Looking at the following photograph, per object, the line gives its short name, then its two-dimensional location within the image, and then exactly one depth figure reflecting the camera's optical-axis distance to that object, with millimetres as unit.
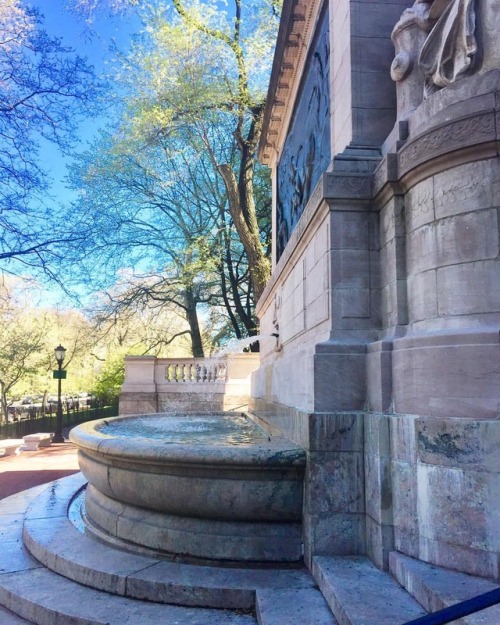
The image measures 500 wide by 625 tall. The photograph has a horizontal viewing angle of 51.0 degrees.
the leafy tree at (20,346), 31453
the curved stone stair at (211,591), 3096
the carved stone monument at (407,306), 3445
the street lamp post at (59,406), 19578
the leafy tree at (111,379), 33656
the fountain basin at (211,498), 4117
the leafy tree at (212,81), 21438
